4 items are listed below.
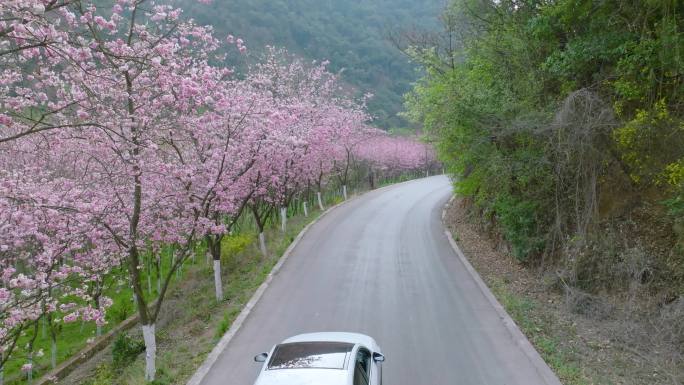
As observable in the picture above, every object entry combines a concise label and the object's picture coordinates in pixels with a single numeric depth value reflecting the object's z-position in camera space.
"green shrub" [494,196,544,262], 16.05
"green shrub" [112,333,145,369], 14.13
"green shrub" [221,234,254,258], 22.52
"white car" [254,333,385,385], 6.14
